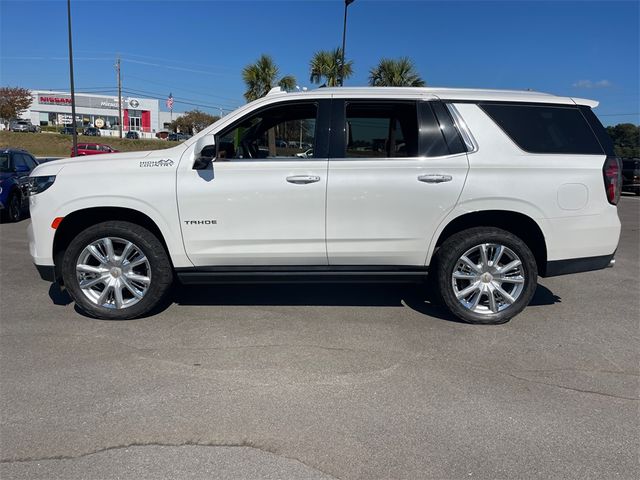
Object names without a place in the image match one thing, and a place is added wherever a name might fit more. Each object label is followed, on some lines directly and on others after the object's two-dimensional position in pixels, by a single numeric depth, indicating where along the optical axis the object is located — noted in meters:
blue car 10.02
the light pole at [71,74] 21.22
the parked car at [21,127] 63.41
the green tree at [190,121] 90.06
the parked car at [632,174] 20.17
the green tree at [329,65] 24.86
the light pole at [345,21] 17.77
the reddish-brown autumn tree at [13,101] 65.50
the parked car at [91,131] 71.79
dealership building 93.50
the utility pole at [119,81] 61.78
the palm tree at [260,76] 27.00
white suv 4.30
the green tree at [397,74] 24.12
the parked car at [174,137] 74.69
